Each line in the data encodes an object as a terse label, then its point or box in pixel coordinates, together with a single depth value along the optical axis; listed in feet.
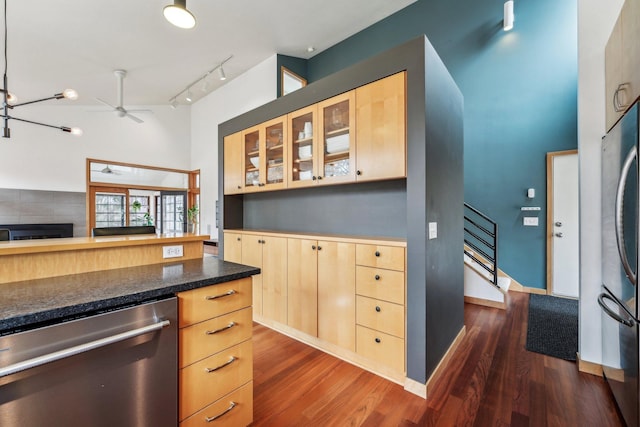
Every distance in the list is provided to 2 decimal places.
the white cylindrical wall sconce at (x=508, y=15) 12.70
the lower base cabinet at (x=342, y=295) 6.37
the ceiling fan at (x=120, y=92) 15.07
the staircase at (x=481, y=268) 11.62
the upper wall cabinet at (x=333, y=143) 6.47
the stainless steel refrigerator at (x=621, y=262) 4.58
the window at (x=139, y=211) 20.86
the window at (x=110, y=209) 18.99
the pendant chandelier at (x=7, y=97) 7.80
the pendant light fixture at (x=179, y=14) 5.90
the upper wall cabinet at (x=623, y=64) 4.73
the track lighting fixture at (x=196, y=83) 15.89
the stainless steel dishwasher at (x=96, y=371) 2.76
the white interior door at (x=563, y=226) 12.53
